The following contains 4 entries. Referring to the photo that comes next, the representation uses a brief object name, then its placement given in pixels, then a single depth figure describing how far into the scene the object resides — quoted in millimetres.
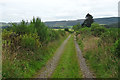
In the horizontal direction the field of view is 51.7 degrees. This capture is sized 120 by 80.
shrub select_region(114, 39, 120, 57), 9078
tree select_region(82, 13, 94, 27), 58625
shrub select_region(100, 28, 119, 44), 12366
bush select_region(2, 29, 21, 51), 9941
